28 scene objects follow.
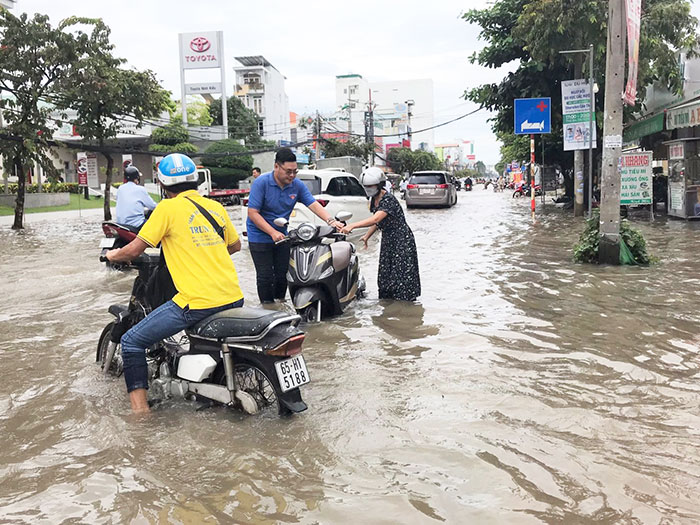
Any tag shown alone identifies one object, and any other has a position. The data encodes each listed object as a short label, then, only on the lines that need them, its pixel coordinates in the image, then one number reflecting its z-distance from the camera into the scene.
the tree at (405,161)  87.75
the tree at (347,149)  61.69
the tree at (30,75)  18.40
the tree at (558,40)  15.87
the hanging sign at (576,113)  16.09
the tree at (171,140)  42.62
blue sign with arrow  17.33
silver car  24.92
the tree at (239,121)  64.28
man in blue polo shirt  6.14
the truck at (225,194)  33.12
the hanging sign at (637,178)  14.40
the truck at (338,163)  36.13
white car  12.45
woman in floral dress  6.55
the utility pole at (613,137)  9.17
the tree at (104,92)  19.48
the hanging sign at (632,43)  8.99
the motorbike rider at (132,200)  8.77
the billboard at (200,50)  59.91
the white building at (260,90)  82.44
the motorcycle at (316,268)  6.00
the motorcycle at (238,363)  3.65
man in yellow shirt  3.74
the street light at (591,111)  13.60
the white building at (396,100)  120.88
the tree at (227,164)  46.72
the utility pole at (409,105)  122.30
